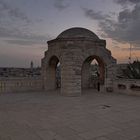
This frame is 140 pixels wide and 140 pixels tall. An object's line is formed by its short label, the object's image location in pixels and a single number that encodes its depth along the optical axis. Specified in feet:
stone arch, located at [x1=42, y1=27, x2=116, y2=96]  33.42
